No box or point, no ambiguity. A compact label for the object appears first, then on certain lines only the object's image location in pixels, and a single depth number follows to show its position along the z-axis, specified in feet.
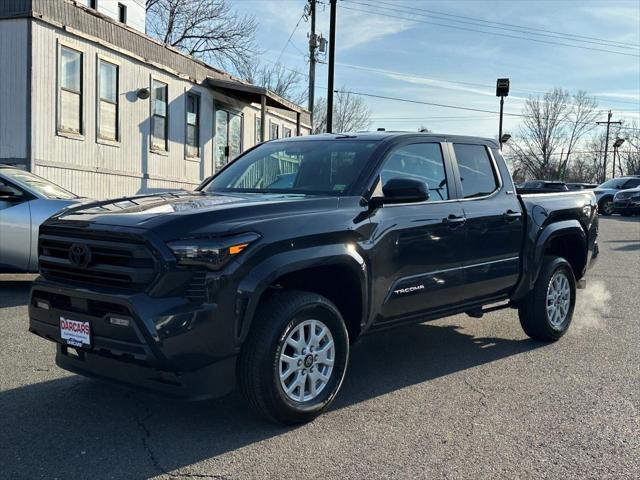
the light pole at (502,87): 77.30
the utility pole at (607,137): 232.53
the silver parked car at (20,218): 25.29
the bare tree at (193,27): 120.98
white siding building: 39.45
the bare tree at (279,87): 144.97
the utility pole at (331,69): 77.10
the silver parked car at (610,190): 99.66
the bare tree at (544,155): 231.30
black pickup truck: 11.34
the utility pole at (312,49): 91.35
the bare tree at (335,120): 167.37
